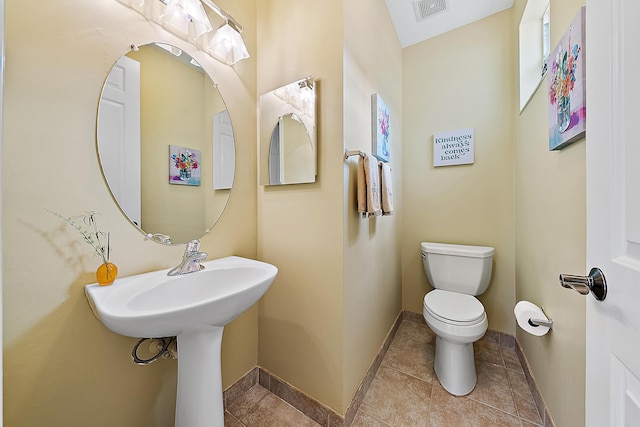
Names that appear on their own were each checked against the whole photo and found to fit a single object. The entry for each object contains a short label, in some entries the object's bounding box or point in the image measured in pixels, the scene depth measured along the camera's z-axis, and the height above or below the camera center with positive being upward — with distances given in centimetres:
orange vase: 83 -21
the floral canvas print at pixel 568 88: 81 +46
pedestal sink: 67 -31
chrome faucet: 98 -20
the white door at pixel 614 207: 41 +1
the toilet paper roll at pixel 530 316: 112 -50
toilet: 134 -58
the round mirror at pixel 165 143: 90 +30
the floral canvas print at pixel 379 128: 151 +55
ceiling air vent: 172 +150
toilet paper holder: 110 -52
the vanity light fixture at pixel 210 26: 102 +85
